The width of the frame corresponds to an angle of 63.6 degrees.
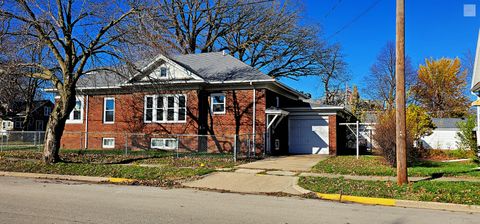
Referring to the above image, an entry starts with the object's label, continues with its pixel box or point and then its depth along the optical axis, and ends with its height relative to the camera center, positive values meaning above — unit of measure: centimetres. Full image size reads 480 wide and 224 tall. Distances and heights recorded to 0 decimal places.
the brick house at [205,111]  2130 +165
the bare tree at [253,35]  3869 +1075
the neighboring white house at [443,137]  3673 +37
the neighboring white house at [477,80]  1722 +310
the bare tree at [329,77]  4144 +790
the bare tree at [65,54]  1508 +344
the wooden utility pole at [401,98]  1063 +116
